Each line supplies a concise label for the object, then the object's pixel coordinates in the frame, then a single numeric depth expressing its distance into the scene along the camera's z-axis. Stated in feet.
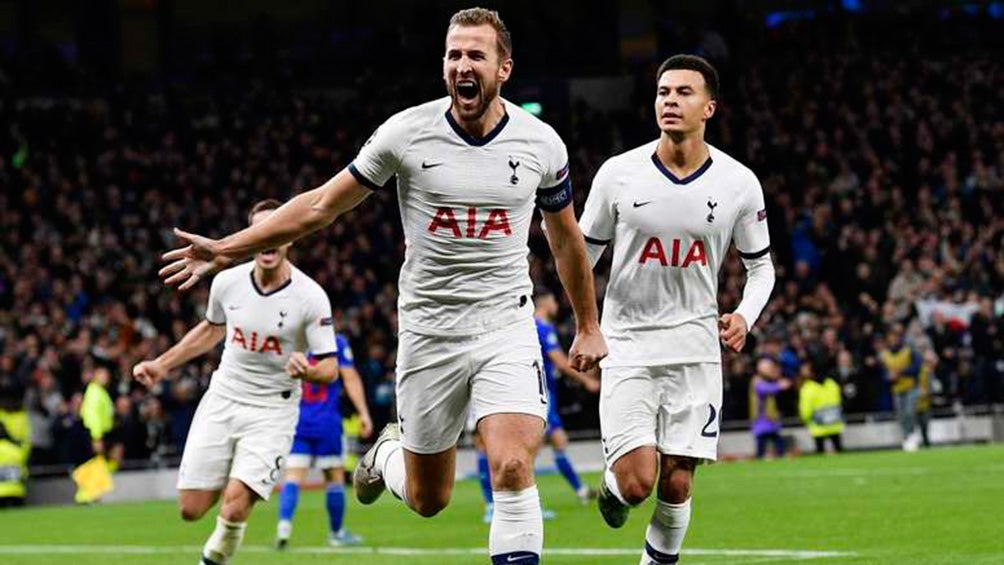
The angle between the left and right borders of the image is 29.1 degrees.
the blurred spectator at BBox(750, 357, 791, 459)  101.09
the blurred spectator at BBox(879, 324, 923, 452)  103.30
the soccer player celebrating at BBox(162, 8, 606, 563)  29.37
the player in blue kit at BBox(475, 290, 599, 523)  64.28
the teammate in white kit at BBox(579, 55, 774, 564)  35.19
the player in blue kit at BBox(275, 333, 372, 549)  59.00
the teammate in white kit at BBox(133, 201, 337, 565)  44.09
